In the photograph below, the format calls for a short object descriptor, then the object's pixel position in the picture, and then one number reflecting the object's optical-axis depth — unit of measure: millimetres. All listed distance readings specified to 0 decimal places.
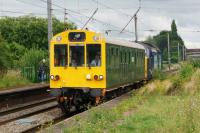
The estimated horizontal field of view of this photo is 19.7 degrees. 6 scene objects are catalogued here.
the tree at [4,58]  35125
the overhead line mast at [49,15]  32031
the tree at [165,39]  141462
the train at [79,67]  19672
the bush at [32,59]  38688
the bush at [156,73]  37206
